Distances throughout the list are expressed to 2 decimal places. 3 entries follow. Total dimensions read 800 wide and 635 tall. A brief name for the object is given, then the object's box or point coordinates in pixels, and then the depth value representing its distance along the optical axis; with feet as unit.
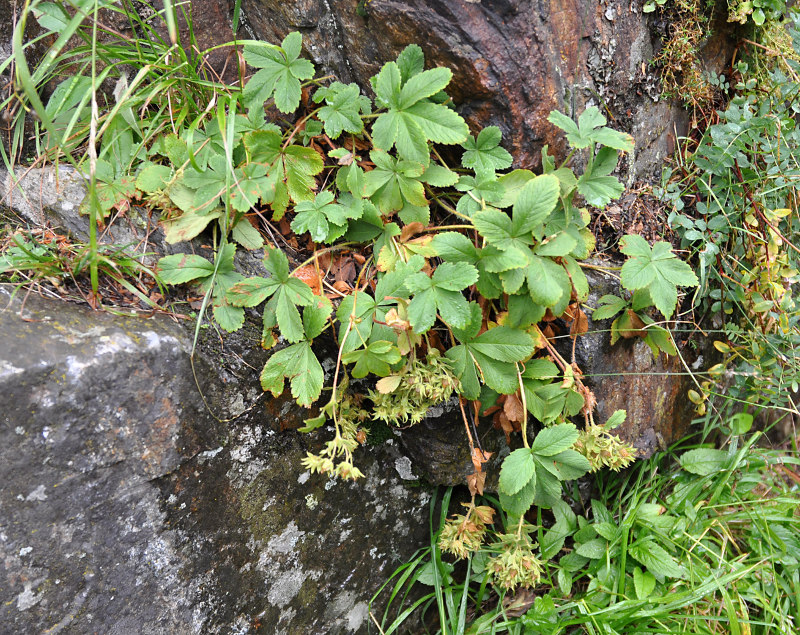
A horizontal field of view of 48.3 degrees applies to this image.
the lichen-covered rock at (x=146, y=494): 1.57
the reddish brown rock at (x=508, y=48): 1.73
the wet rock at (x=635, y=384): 1.87
